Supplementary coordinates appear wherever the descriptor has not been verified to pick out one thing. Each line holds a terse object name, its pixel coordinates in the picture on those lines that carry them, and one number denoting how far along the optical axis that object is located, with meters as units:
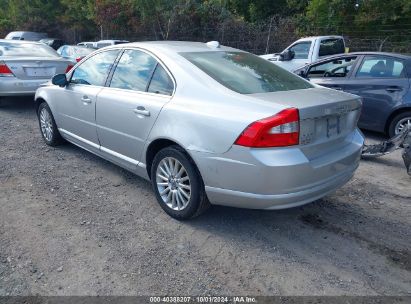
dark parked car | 6.38
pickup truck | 10.90
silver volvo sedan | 3.15
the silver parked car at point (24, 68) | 8.10
